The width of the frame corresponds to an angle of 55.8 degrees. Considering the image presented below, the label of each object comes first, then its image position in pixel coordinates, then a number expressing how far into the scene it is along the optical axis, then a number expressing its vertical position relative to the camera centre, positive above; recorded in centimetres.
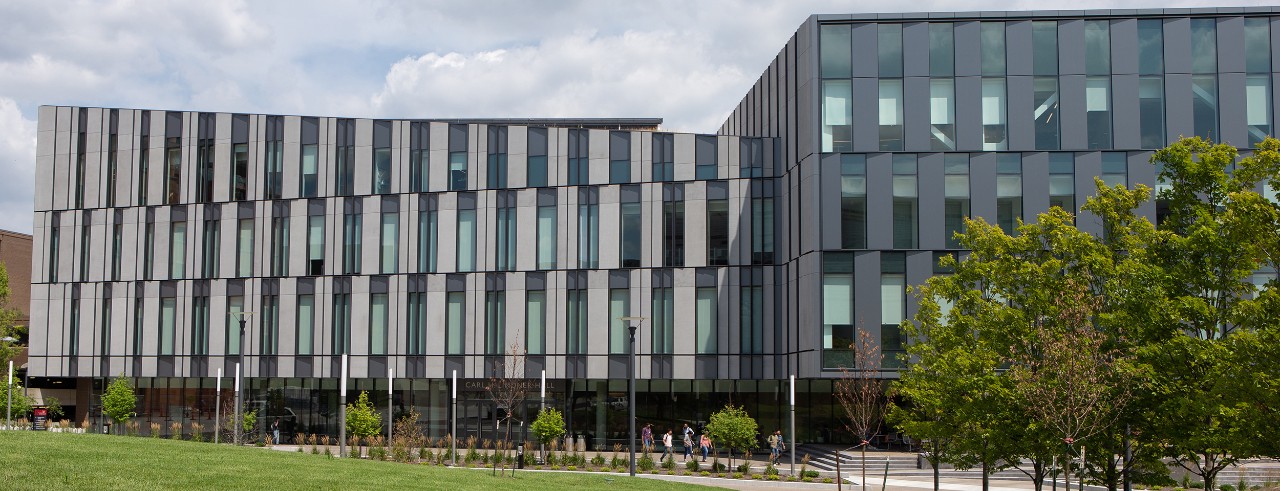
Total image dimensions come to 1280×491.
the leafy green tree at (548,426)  4516 -272
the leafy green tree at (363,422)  4525 -263
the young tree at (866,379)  3566 -91
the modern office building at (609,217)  4597 +604
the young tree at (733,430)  4344 -271
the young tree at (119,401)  5522 -233
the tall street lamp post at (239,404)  4397 -202
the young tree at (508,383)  5159 -131
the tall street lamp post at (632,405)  3903 -168
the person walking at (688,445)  5047 -379
